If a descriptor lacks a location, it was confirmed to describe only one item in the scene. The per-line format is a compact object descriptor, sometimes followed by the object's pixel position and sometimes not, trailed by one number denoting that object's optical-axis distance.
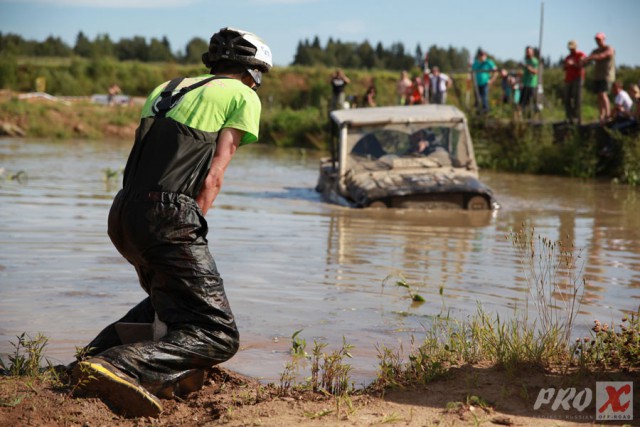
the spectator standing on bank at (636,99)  17.86
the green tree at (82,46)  90.06
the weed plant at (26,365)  4.41
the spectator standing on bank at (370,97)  27.08
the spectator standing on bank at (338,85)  24.57
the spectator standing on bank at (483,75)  22.23
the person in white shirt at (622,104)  18.44
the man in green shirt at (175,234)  4.06
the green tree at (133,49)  95.69
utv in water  13.39
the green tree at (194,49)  91.80
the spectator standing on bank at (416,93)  25.10
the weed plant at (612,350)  4.43
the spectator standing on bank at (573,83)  18.58
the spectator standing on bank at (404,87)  26.03
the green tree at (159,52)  94.14
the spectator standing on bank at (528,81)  21.19
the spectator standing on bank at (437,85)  24.06
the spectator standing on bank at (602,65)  17.23
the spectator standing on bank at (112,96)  43.75
